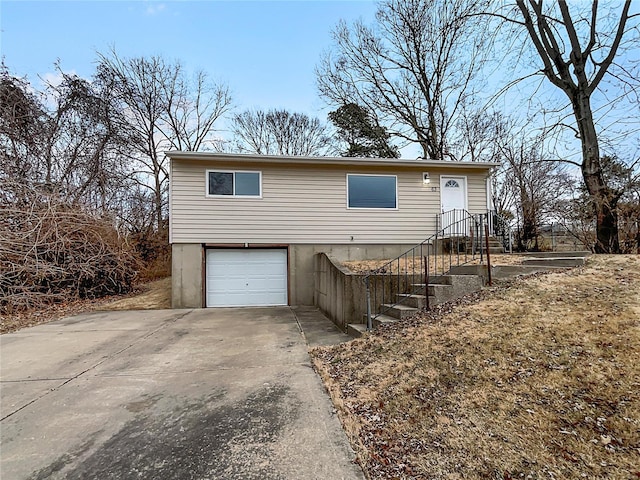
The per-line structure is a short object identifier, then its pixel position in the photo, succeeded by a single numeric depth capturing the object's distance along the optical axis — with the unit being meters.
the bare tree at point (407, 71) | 14.57
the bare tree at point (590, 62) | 7.52
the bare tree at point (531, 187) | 10.38
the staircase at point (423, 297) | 5.02
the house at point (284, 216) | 8.77
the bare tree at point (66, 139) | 9.62
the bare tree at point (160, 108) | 15.32
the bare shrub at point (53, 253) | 7.28
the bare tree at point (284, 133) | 19.05
